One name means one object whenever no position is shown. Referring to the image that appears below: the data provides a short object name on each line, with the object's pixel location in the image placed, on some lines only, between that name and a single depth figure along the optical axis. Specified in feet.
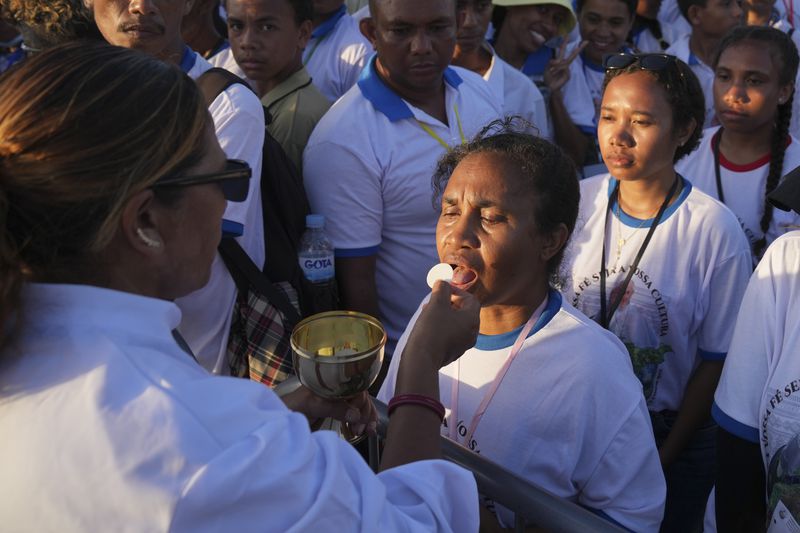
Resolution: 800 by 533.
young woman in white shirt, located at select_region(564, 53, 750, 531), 9.09
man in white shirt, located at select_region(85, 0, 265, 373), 8.36
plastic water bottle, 9.49
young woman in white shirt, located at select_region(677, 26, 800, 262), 11.22
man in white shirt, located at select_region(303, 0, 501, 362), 10.04
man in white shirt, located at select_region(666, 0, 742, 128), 16.89
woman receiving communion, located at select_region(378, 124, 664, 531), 6.29
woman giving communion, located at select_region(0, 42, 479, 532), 3.59
